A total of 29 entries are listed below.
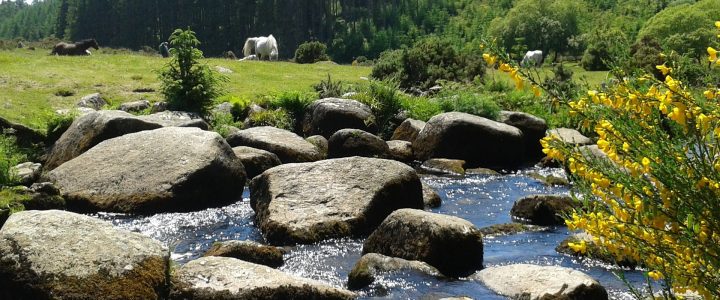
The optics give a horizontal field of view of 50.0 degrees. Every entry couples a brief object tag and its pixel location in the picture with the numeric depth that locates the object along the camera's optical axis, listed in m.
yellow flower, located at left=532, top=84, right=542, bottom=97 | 5.47
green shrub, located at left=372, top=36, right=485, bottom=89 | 37.47
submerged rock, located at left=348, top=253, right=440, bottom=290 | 11.41
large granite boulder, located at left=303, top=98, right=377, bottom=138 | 25.33
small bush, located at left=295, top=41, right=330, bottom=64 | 54.42
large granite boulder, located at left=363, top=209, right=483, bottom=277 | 12.20
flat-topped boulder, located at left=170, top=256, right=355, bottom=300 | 9.84
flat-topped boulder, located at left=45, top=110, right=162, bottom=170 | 19.81
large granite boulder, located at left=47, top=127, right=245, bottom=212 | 16.44
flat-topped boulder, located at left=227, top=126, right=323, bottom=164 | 21.12
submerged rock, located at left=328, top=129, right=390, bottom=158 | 22.39
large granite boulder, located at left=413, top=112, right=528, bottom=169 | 23.78
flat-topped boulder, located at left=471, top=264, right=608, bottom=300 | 10.41
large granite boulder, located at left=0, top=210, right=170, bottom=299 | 8.97
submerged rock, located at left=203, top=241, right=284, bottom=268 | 12.04
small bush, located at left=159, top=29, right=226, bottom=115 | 25.64
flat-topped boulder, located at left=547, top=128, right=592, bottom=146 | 24.01
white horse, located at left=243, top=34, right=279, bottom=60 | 49.91
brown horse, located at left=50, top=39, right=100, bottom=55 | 51.00
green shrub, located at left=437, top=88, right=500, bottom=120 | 27.89
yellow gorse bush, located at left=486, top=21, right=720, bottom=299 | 5.07
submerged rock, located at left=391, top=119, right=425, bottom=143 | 25.48
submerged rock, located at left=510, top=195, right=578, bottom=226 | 15.56
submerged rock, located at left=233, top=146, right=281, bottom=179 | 19.97
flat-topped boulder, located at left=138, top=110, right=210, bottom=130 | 22.09
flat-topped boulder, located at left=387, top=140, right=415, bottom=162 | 23.92
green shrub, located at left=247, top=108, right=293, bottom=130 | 26.22
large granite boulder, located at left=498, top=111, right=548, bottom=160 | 25.80
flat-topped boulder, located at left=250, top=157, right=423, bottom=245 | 14.30
